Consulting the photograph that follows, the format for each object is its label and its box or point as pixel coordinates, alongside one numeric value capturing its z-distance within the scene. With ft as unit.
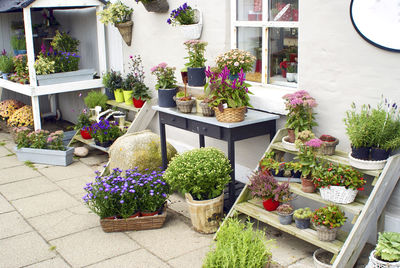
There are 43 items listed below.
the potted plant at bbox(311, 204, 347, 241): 14.14
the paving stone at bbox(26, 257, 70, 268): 15.31
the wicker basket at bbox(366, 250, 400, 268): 12.46
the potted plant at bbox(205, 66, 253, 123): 17.15
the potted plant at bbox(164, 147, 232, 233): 16.63
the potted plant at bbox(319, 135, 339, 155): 15.70
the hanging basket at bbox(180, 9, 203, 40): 21.29
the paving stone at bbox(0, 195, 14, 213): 19.84
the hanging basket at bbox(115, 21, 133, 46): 25.64
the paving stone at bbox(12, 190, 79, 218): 19.62
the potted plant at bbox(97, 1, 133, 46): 25.25
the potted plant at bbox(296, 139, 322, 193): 15.25
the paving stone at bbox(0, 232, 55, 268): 15.70
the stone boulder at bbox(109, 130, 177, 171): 21.21
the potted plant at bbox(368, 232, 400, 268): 12.61
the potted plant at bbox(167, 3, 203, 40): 21.30
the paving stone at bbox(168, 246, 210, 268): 15.10
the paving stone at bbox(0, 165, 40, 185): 23.45
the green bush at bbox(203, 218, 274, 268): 12.98
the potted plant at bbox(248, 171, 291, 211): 15.79
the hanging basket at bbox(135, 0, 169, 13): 22.93
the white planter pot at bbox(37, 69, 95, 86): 26.76
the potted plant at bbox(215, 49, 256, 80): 18.12
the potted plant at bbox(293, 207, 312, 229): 14.99
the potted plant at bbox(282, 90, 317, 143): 16.58
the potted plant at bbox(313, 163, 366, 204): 14.29
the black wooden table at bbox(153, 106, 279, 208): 17.24
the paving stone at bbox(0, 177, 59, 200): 21.48
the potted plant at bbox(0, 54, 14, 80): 30.12
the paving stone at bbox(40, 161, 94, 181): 23.63
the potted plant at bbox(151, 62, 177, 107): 20.31
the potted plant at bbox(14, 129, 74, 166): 25.18
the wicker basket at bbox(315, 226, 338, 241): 14.14
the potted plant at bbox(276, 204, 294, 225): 15.35
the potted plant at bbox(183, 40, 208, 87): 19.83
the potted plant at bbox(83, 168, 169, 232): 17.34
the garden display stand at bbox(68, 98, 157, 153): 24.72
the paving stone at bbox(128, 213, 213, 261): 16.03
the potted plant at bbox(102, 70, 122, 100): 26.81
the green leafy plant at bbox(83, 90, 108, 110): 27.09
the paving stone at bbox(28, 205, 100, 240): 17.72
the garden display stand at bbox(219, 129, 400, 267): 13.42
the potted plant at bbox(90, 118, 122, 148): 25.07
